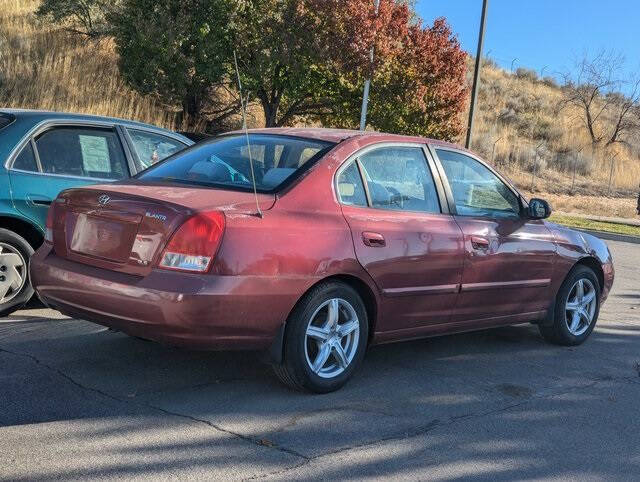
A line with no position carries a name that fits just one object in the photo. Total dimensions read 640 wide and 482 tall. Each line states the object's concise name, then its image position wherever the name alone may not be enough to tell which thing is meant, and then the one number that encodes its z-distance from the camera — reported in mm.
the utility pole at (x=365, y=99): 21062
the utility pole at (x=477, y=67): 18844
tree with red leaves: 20984
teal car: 6023
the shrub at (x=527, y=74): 64688
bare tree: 46281
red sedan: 4145
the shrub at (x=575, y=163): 41125
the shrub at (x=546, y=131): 46281
